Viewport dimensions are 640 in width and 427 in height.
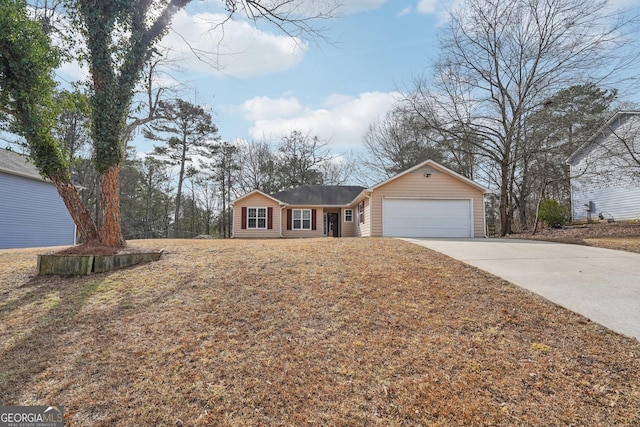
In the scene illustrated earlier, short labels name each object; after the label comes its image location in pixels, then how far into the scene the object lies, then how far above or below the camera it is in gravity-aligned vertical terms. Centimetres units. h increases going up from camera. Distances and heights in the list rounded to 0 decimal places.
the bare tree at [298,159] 2755 +570
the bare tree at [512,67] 1299 +706
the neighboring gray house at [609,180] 1279 +202
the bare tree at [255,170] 2738 +477
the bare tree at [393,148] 2200 +547
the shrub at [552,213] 1483 +46
